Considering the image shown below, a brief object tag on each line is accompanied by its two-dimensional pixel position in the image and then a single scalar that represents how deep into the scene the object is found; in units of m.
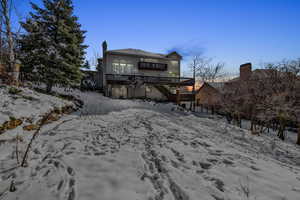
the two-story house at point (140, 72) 17.81
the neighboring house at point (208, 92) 14.39
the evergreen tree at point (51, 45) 8.98
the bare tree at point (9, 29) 6.88
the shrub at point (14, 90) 5.47
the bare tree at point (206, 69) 34.91
